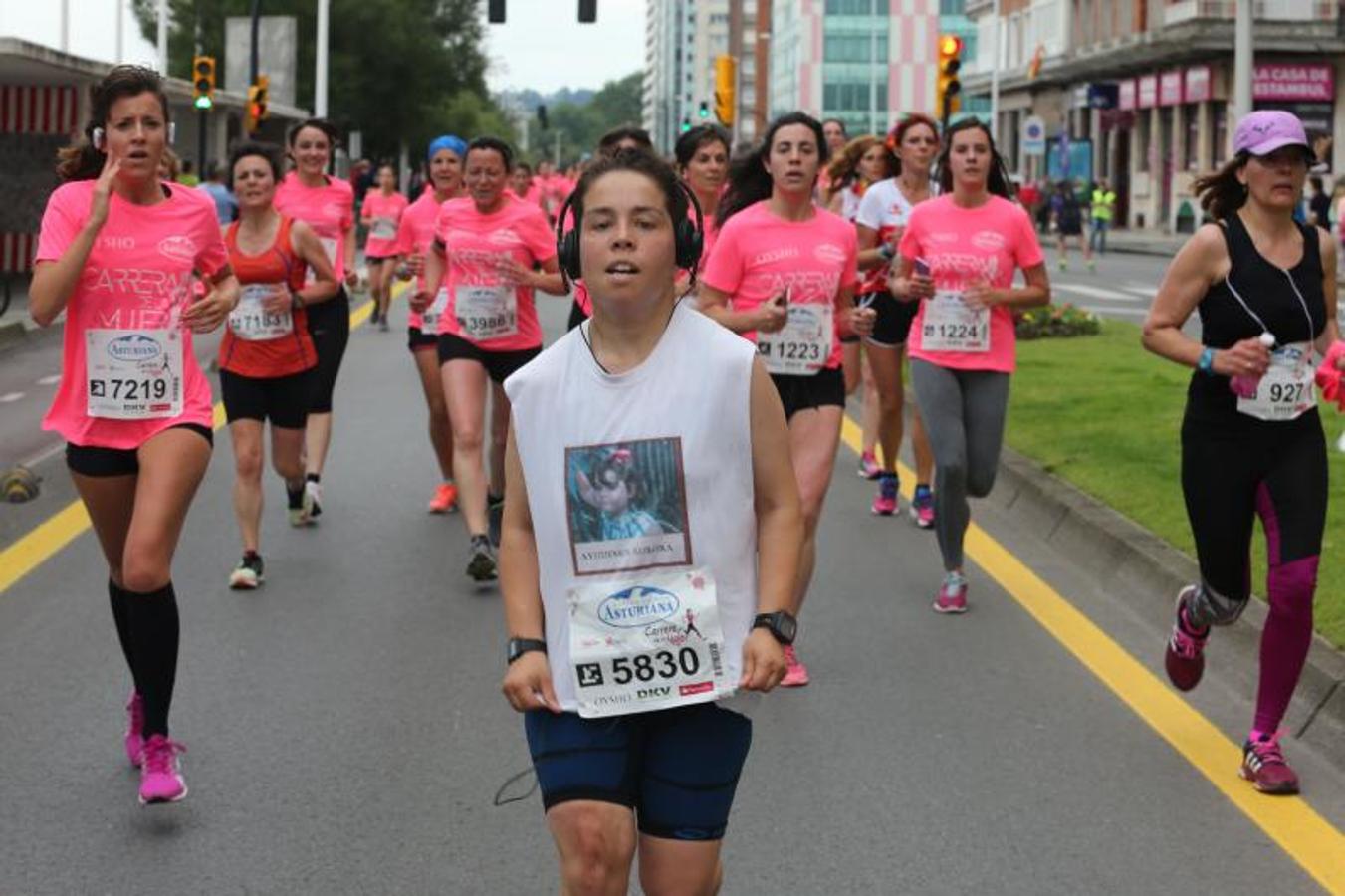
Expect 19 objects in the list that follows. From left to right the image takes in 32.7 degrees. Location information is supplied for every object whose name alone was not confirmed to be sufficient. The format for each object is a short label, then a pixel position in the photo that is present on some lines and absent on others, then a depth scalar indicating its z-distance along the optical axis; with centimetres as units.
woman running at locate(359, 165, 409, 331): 2217
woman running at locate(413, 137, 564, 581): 1003
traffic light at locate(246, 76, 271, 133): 3878
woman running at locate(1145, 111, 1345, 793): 628
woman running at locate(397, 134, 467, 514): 1130
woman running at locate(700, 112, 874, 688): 779
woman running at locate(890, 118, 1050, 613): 885
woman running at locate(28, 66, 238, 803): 602
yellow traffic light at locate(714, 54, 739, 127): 4772
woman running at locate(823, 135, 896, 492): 1227
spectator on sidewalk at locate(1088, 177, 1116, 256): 4784
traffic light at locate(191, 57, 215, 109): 3653
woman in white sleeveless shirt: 382
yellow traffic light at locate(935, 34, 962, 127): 2861
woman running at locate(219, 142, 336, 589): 980
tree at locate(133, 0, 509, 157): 7350
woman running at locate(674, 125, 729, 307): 920
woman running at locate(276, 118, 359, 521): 1102
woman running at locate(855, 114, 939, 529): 1145
